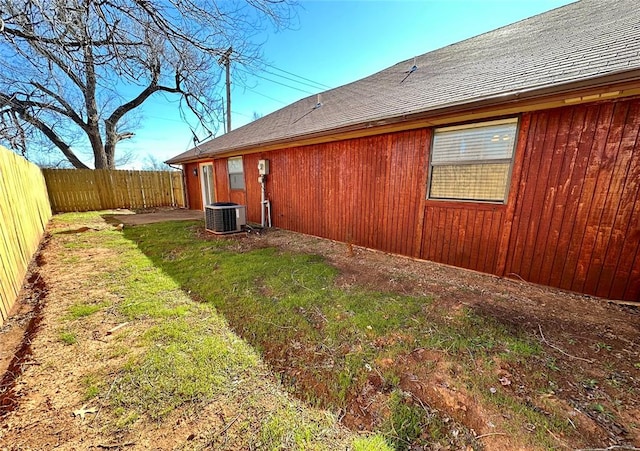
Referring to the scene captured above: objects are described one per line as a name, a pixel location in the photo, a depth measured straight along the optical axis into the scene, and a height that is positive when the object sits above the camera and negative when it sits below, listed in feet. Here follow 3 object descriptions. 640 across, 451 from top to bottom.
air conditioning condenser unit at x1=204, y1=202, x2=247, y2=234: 20.26 -2.98
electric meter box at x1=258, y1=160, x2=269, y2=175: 22.90 +1.42
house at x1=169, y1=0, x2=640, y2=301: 8.80 +1.30
